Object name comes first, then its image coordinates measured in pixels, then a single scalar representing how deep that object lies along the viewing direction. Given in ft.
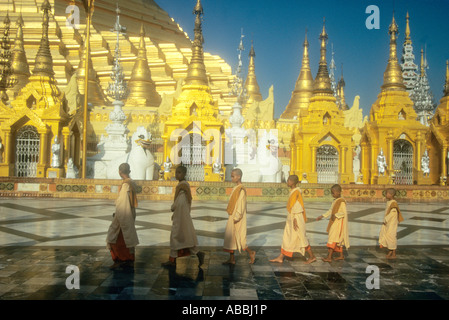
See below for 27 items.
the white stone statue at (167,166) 54.44
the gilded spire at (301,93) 108.51
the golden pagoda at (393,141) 62.28
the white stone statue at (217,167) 55.36
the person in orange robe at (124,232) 17.69
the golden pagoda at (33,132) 55.21
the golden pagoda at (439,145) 64.75
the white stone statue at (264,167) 56.29
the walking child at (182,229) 17.71
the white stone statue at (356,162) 70.42
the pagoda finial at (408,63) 131.44
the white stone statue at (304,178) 55.01
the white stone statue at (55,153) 54.08
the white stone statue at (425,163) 60.80
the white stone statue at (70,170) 53.64
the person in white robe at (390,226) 20.03
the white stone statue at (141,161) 50.26
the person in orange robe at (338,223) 19.48
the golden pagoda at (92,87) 93.45
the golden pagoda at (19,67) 81.92
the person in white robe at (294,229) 18.53
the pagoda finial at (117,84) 78.37
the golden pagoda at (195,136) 58.18
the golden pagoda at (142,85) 96.65
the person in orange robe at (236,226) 18.25
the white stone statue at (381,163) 59.47
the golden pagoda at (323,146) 60.54
